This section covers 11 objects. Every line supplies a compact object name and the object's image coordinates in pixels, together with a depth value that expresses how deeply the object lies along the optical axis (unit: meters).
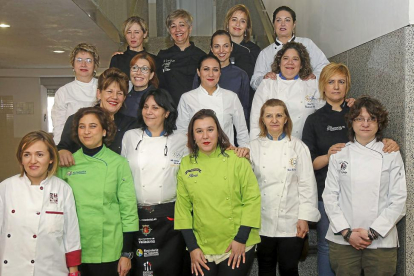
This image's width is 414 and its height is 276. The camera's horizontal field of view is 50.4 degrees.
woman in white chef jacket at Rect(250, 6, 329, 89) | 4.11
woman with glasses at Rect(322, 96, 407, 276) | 2.81
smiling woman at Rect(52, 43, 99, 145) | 3.61
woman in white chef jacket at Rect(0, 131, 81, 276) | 2.61
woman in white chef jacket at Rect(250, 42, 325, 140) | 3.56
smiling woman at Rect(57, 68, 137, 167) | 3.23
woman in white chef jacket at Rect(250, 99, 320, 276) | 2.99
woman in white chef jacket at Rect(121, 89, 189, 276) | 2.95
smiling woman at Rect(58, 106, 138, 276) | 2.79
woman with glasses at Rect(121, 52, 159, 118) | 3.60
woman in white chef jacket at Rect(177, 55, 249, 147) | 3.55
